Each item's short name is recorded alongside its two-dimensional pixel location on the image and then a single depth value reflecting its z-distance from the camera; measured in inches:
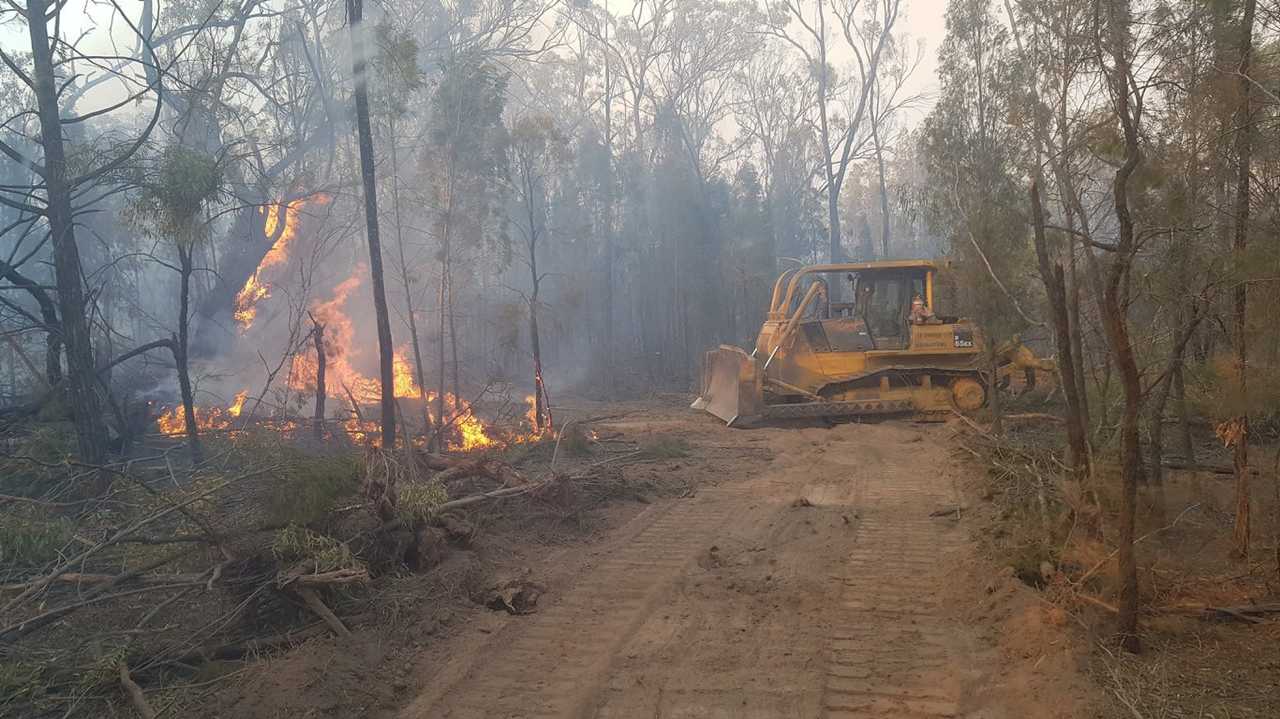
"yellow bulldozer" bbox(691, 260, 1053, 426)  644.7
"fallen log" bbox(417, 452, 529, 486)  379.5
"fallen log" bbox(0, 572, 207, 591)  222.7
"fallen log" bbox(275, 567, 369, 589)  236.5
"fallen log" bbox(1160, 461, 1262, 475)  336.3
